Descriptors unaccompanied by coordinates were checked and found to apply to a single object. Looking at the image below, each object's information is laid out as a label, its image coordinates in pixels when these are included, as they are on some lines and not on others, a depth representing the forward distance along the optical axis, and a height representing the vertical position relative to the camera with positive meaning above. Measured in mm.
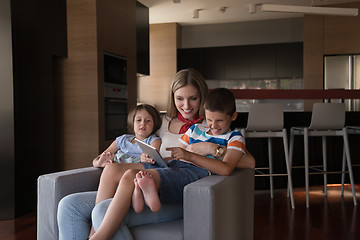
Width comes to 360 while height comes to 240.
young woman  1583 -268
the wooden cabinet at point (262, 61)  7113 +895
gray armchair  1397 -412
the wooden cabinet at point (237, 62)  7270 +896
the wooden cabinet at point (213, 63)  7398 +907
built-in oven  4336 +171
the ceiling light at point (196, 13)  6570 +1707
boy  1459 -192
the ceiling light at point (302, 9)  4648 +1238
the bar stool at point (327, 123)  3627 -157
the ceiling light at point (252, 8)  6074 +1652
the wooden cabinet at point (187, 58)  7484 +1019
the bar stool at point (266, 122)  3545 -137
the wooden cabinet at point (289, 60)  6934 +891
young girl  2068 -157
